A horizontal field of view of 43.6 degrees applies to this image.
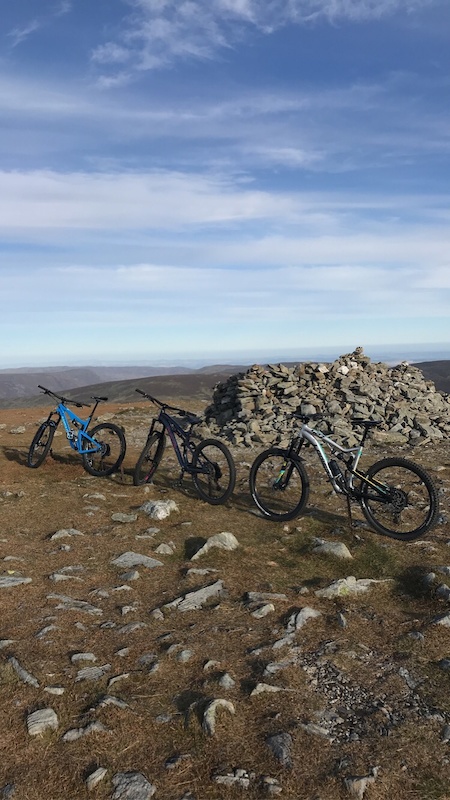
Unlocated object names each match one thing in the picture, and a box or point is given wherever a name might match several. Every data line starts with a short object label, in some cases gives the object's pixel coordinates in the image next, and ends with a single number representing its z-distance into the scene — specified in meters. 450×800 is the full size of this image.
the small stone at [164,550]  8.08
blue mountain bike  12.37
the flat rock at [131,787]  3.58
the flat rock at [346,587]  6.57
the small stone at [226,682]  4.73
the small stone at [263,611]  6.07
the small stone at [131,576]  7.18
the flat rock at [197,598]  6.36
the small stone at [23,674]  4.77
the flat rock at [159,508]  9.63
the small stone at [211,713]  4.15
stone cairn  18.44
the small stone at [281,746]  3.85
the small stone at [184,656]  5.14
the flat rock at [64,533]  8.68
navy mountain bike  10.53
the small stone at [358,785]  3.56
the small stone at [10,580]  6.85
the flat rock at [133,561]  7.64
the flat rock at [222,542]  8.05
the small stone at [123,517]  9.55
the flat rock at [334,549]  7.77
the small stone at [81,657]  5.15
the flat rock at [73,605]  6.26
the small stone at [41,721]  4.13
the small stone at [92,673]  4.88
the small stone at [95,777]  3.66
